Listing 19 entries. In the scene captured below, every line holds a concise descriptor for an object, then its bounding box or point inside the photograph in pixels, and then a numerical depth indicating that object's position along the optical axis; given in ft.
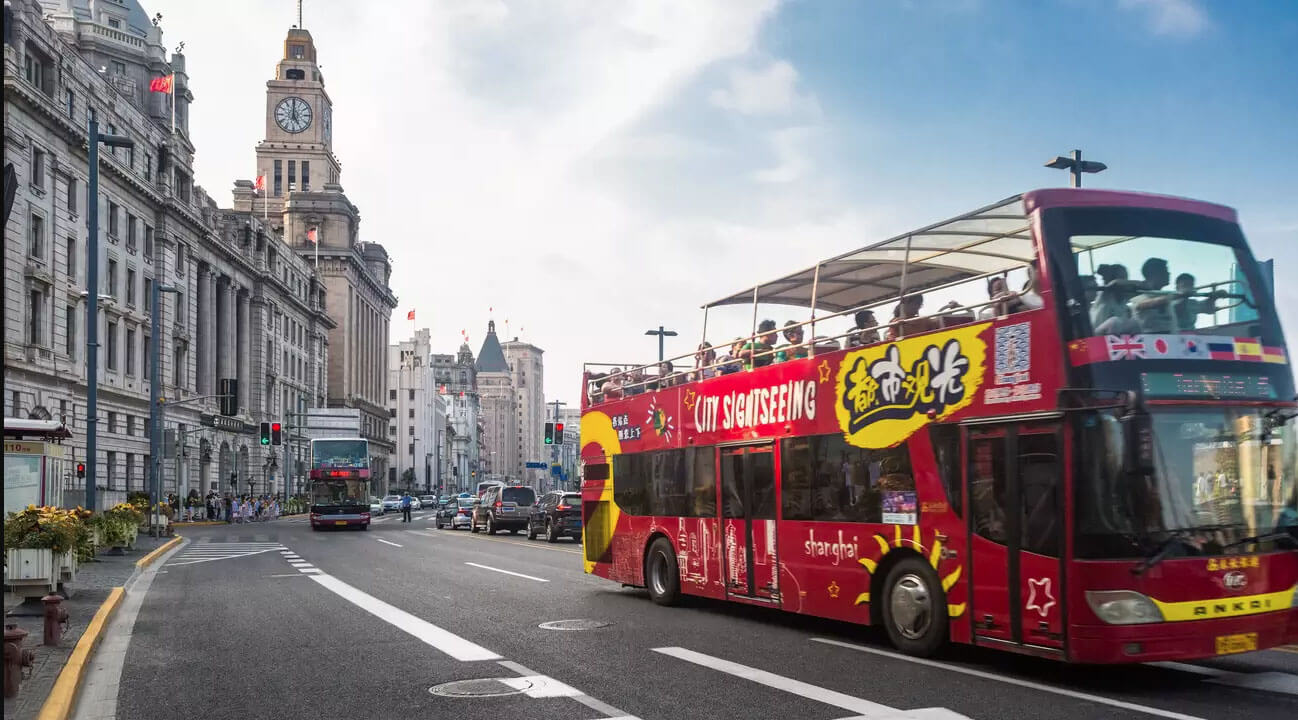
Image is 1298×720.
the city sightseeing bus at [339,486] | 156.56
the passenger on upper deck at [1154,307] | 29.53
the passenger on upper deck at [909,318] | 35.70
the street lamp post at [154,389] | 143.54
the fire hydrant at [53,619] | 36.65
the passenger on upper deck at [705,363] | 48.32
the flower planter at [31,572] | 52.19
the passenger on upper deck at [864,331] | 38.19
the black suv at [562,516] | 114.62
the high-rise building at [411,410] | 543.80
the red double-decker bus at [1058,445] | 28.35
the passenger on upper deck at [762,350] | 44.14
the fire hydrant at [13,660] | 27.12
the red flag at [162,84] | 207.70
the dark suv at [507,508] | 134.62
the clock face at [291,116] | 424.87
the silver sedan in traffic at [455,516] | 154.68
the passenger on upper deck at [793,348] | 41.96
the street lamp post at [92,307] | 96.12
